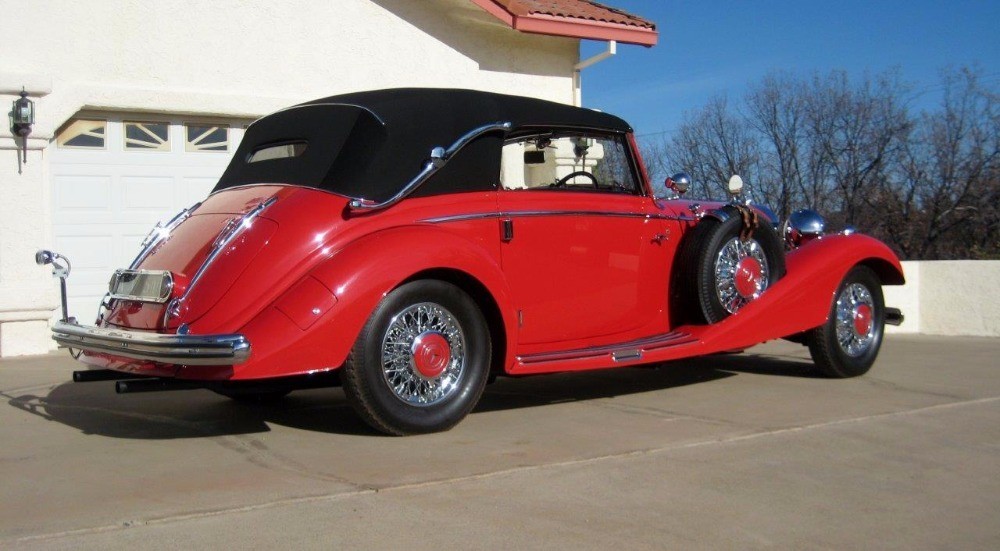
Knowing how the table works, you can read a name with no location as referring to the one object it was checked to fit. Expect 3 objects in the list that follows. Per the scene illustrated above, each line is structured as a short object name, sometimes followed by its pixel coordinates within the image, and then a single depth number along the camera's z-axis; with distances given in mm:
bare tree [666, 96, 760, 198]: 19812
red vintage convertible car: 5059
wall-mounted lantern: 9062
